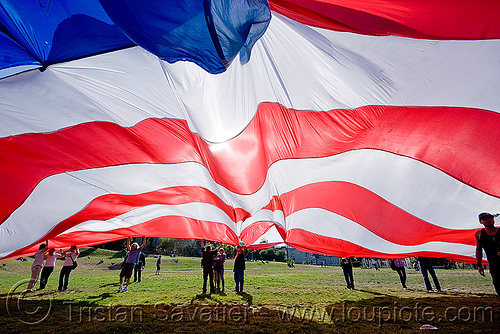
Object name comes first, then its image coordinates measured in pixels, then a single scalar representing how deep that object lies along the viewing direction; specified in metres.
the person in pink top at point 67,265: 7.67
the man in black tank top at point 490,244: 3.25
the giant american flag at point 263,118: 1.93
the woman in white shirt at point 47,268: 7.53
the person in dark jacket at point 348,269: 8.46
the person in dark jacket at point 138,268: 9.95
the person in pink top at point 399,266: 8.90
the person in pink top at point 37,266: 7.06
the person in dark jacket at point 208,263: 7.40
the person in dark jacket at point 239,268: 7.62
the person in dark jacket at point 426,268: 7.63
